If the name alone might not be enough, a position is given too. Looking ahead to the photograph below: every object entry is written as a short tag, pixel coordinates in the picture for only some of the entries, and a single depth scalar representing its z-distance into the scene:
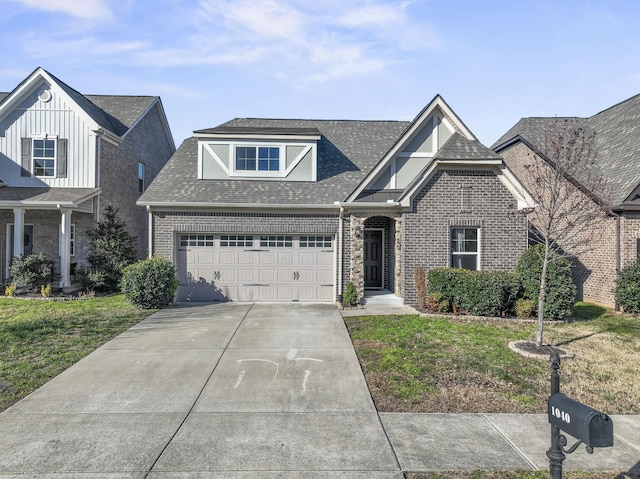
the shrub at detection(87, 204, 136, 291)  15.35
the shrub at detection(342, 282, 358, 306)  12.56
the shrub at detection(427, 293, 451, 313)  11.12
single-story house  12.41
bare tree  8.03
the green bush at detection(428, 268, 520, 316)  10.66
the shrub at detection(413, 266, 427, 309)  11.76
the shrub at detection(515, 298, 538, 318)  10.64
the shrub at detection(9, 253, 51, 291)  14.15
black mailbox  2.67
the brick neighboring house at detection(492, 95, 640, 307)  12.76
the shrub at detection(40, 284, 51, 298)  14.15
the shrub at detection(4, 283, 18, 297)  14.27
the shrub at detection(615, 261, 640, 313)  11.93
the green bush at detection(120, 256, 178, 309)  11.88
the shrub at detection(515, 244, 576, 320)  10.34
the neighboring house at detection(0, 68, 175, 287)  16.45
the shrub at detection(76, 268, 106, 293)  14.84
